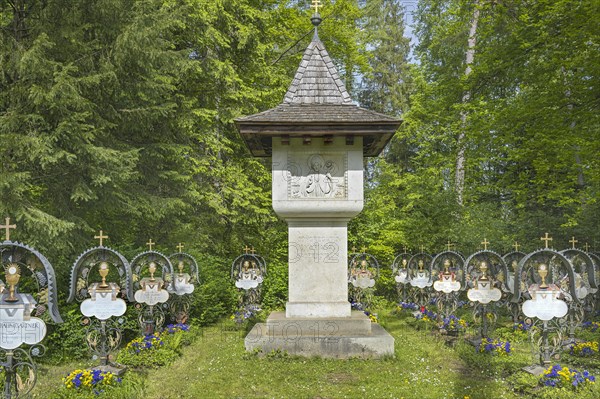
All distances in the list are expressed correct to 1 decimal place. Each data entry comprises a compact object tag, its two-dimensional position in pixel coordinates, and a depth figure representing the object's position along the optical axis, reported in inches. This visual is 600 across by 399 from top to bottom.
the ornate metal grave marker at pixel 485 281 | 382.4
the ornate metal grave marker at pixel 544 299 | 295.7
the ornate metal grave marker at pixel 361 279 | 598.2
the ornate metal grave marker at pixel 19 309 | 242.5
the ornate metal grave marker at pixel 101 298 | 310.2
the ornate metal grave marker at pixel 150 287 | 390.3
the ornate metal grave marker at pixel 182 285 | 455.2
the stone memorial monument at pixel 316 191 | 384.2
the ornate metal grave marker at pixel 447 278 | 458.0
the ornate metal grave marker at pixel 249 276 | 557.9
